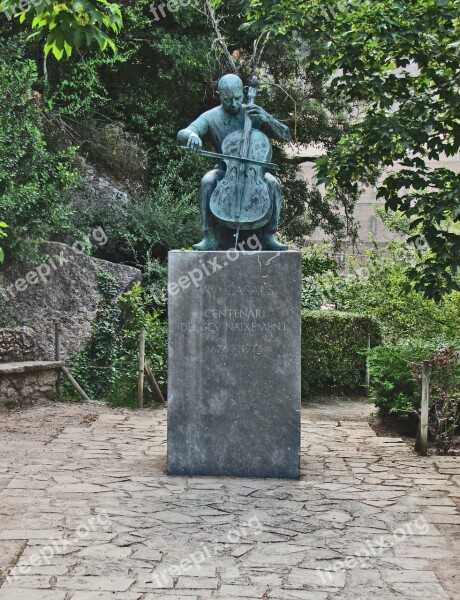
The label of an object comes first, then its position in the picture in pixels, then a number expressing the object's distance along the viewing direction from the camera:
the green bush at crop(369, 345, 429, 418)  9.20
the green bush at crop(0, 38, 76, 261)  11.93
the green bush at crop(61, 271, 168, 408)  11.46
